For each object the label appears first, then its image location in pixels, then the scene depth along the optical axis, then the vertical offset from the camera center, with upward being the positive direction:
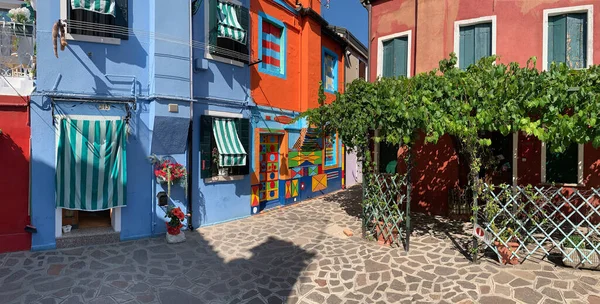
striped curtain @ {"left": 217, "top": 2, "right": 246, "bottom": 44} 8.13 +3.39
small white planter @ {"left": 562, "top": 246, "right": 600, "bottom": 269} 5.30 -1.89
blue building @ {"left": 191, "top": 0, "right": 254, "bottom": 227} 7.97 +1.19
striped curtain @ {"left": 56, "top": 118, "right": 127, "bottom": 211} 6.45 -0.39
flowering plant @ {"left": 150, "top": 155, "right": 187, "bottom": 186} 7.15 -0.55
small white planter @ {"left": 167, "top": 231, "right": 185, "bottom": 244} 6.96 -2.08
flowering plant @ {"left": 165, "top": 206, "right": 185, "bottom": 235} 6.96 -1.67
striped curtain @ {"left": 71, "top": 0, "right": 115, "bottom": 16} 6.36 +3.00
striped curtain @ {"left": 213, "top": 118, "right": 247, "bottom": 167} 8.17 +0.11
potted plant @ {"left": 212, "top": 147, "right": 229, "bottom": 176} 8.25 -0.47
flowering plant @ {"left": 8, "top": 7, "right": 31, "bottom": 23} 6.64 +2.88
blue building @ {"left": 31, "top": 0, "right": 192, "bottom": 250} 6.41 +0.74
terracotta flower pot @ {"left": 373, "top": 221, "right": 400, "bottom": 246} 6.76 -1.90
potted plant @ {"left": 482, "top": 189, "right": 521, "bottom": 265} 5.57 -1.53
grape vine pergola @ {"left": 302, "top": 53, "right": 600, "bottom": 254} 4.79 +0.78
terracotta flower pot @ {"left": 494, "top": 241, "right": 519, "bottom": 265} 5.57 -1.88
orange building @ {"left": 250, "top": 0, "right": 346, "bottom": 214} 9.60 +1.83
